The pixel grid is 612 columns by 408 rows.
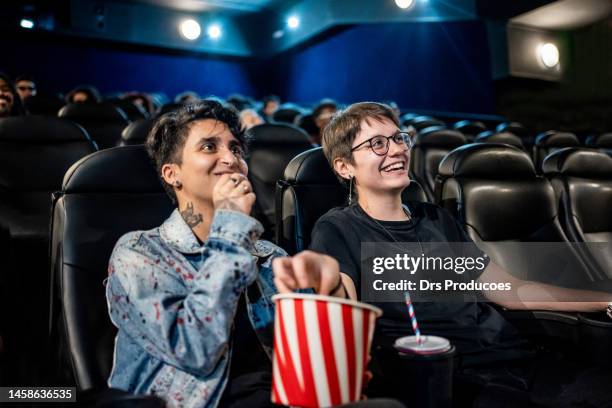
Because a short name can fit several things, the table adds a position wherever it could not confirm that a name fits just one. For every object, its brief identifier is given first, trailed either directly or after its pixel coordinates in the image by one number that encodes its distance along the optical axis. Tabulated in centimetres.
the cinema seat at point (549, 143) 535
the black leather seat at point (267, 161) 258
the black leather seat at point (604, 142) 515
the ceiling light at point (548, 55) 757
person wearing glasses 141
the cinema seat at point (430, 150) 411
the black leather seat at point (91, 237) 130
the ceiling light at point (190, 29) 1171
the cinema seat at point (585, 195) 248
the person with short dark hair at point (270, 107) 722
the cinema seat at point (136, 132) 309
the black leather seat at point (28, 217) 206
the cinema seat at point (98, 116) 411
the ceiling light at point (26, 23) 993
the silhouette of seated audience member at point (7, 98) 346
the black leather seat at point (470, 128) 621
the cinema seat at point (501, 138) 467
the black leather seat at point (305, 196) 180
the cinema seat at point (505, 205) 217
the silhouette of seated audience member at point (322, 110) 436
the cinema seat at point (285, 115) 619
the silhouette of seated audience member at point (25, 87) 574
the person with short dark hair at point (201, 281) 99
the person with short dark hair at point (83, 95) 561
